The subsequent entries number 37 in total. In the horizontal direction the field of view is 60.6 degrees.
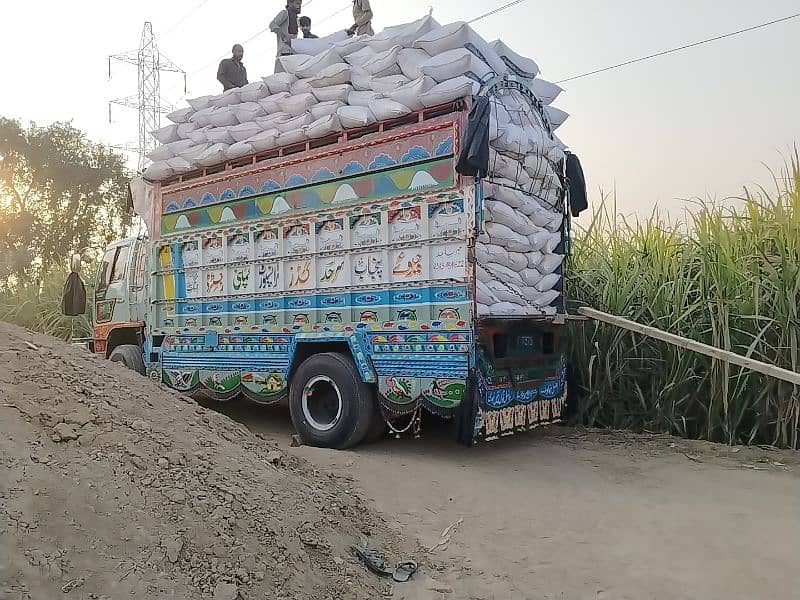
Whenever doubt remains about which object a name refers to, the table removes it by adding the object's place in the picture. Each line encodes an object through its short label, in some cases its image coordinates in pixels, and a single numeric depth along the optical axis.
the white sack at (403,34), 5.58
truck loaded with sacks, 5.29
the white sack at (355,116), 5.75
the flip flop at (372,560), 3.19
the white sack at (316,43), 6.66
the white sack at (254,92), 6.73
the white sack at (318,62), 6.17
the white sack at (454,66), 5.25
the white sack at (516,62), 5.84
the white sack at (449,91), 5.19
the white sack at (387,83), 5.65
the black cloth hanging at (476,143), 5.04
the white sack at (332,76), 6.03
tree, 23.72
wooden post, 4.95
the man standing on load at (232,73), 8.47
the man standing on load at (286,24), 8.41
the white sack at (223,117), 7.02
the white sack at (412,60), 5.54
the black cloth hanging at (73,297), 9.06
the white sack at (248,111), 6.77
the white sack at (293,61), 6.41
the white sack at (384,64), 5.67
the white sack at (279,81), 6.52
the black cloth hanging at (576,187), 6.59
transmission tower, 29.11
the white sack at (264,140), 6.49
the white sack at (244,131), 6.73
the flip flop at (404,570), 3.19
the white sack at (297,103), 6.28
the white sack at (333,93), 6.04
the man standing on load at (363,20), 8.12
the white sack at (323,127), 5.97
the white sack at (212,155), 6.92
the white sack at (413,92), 5.37
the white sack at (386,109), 5.52
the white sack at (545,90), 6.20
